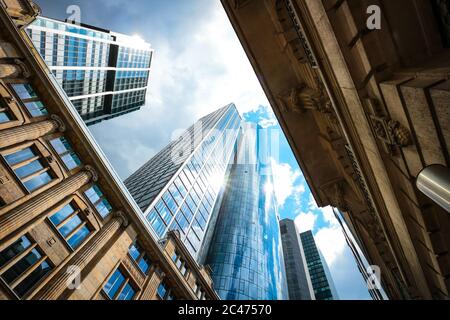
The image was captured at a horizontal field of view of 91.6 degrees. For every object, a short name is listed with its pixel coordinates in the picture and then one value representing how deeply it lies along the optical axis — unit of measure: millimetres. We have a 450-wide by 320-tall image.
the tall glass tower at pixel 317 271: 88244
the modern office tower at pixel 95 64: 50500
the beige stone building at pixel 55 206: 12562
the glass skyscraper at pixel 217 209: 44719
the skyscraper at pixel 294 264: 76688
